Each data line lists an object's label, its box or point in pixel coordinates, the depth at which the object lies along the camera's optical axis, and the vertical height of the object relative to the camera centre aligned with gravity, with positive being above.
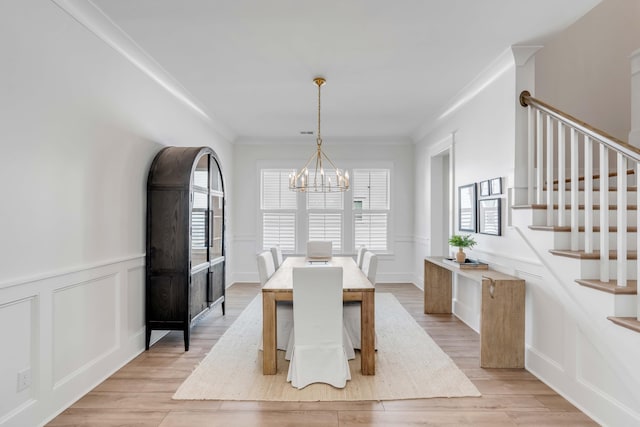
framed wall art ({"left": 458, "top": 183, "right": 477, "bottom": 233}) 4.24 +0.11
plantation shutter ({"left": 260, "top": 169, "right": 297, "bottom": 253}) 7.04 +0.12
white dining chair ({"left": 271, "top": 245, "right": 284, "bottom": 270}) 4.71 -0.51
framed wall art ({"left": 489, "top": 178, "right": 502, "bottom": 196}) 3.56 +0.31
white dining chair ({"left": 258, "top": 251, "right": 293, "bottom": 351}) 3.52 -1.01
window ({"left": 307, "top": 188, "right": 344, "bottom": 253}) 7.05 -0.06
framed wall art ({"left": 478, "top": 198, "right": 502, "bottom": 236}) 3.62 +0.01
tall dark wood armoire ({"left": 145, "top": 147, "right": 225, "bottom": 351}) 3.54 -0.27
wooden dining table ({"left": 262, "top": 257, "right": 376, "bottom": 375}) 2.97 -0.82
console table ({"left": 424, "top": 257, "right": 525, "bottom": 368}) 3.18 -0.91
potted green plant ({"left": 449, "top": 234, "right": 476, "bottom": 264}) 4.10 -0.30
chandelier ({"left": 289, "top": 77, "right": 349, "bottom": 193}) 3.92 +0.43
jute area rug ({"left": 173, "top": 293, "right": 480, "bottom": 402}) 2.68 -1.27
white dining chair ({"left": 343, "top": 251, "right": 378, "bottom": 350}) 3.57 -1.00
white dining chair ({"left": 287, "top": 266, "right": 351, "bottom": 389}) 2.82 -0.86
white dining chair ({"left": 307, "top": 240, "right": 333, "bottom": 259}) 5.32 -0.46
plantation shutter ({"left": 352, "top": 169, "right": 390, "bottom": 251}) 7.06 +0.18
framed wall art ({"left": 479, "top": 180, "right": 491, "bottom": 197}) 3.82 +0.30
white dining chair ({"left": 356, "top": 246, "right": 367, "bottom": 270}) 4.71 -0.49
